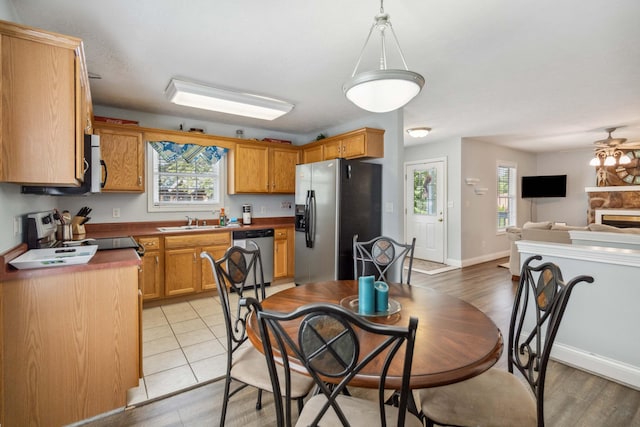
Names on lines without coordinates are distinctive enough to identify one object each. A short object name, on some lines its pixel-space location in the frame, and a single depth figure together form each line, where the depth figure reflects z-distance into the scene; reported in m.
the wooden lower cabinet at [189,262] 3.73
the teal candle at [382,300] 1.47
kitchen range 1.67
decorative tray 1.46
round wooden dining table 0.99
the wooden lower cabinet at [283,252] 4.52
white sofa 2.82
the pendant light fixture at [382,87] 1.51
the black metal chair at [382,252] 2.42
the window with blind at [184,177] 4.16
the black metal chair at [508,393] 1.17
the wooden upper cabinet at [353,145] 3.91
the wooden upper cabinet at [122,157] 3.62
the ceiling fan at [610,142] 5.24
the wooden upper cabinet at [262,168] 4.50
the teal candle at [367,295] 1.46
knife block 3.27
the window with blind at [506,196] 6.86
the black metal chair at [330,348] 0.82
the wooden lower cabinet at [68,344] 1.58
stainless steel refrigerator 3.75
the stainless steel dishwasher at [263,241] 4.18
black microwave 2.14
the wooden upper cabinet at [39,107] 1.52
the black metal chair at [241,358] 1.41
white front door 6.12
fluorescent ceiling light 3.04
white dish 1.61
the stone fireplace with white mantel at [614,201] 6.53
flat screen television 7.24
